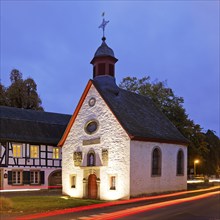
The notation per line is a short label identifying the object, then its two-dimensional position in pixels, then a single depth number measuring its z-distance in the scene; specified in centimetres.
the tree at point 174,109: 2859
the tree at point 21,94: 4003
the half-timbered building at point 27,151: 2618
